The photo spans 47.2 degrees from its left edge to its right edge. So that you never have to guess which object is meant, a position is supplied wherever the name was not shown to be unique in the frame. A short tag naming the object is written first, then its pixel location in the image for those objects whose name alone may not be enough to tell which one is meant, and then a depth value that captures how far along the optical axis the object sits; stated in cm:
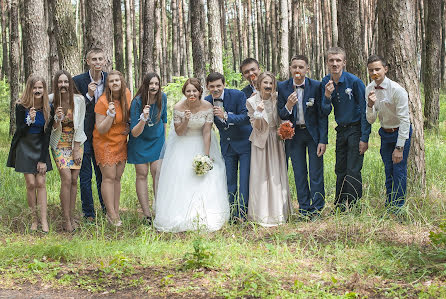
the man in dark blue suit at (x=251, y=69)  679
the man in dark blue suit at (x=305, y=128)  651
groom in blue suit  673
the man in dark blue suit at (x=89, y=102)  696
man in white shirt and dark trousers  600
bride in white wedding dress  674
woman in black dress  652
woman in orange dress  680
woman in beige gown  675
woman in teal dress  682
